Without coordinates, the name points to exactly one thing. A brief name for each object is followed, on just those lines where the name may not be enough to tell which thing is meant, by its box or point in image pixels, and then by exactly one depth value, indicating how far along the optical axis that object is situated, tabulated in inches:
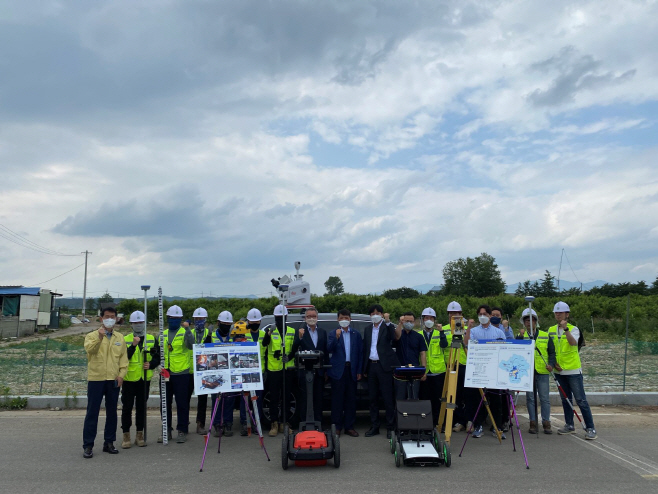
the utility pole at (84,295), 2509.6
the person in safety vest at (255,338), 349.7
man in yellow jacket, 299.1
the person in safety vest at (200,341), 338.0
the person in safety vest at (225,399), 338.2
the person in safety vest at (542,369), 338.6
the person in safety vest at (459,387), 347.3
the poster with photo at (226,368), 303.7
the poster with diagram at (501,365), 300.2
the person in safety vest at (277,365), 340.8
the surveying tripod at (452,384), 301.4
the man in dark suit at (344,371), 335.6
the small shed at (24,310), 1491.1
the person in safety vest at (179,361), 331.6
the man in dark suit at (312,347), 327.0
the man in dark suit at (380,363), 334.6
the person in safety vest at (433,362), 342.0
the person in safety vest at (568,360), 330.3
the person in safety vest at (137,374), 317.1
